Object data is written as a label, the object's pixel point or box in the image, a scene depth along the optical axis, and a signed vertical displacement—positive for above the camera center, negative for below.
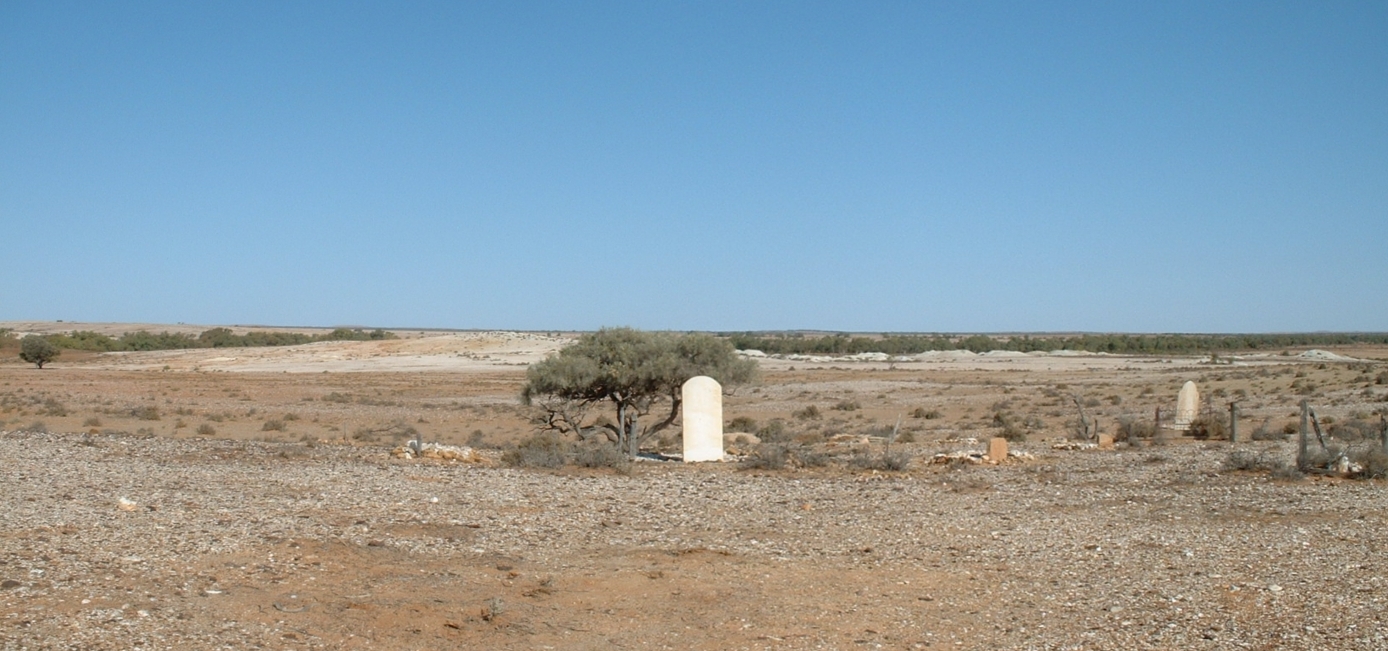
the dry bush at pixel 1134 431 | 23.58 -2.13
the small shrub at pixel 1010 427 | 25.95 -2.44
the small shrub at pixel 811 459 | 18.86 -2.14
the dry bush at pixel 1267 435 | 23.42 -2.11
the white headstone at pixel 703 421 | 19.97 -1.57
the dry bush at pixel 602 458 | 17.84 -2.01
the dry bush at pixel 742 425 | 32.53 -2.69
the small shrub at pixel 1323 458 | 16.44 -1.83
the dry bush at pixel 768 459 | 18.11 -2.05
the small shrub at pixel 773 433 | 26.45 -2.43
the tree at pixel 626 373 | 21.53 -0.76
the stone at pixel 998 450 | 19.00 -1.96
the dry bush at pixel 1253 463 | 16.59 -1.93
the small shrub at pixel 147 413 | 35.16 -2.63
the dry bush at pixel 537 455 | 18.02 -2.01
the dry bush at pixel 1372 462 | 15.86 -1.80
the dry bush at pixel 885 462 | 17.98 -2.11
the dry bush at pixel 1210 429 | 24.47 -2.05
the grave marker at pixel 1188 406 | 26.77 -1.68
